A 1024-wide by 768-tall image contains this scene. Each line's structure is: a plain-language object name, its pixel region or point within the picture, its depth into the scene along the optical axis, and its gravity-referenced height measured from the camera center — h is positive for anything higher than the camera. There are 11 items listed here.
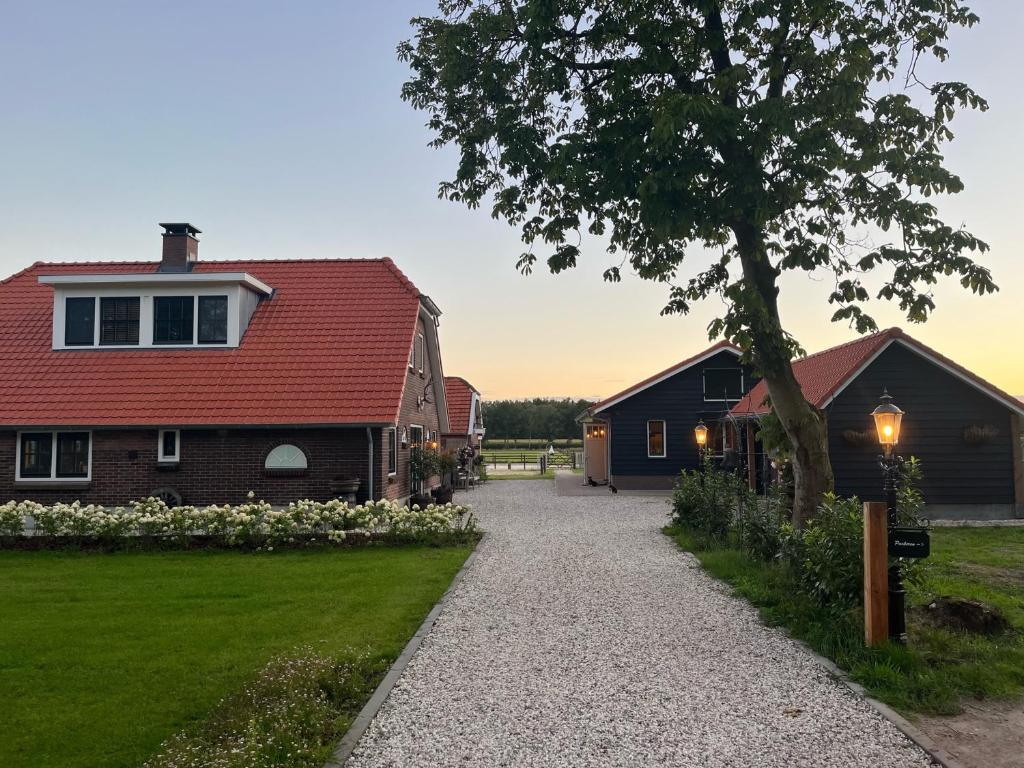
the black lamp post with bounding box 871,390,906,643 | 6.63 -0.46
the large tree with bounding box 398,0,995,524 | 8.81 +3.75
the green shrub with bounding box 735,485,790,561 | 10.41 -1.33
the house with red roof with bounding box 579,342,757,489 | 25.59 +0.62
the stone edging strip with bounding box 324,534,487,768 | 4.62 -1.96
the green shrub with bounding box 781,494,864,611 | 7.18 -1.20
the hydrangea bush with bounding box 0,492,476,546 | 12.55 -1.48
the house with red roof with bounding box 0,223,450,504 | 16.30 +1.18
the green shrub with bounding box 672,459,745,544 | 13.30 -1.29
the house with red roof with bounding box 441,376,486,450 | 30.11 +0.94
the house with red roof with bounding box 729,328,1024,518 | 17.17 +0.04
